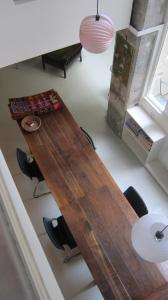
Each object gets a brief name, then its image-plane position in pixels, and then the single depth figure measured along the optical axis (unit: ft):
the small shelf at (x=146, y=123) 11.47
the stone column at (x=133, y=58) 9.12
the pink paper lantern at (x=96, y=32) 6.22
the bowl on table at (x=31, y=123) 10.94
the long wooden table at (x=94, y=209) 7.83
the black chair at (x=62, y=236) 9.03
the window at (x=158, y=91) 10.80
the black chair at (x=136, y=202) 9.49
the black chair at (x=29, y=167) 10.64
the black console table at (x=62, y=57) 15.49
